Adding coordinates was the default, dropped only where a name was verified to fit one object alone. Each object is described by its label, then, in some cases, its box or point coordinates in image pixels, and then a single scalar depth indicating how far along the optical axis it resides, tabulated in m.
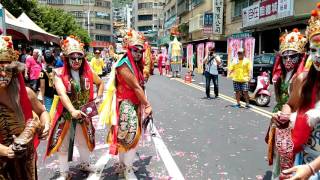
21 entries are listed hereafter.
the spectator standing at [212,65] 14.53
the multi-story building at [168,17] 82.28
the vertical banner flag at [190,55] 32.43
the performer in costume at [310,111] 2.78
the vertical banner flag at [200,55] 32.16
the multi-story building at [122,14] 165.62
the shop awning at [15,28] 15.17
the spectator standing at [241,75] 12.70
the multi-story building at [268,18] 24.89
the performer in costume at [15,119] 2.97
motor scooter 13.12
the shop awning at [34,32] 18.20
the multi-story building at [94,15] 112.06
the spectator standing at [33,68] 13.95
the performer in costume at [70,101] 5.29
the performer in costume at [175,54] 27.03
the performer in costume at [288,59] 4.78
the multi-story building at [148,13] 126.69
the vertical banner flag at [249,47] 22.91
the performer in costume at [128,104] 5.34
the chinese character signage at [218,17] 44.53
